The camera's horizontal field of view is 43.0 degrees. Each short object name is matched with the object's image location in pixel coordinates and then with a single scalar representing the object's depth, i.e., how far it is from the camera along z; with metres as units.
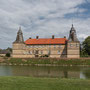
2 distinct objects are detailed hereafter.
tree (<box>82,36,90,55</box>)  51.01
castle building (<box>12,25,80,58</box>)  40.81
